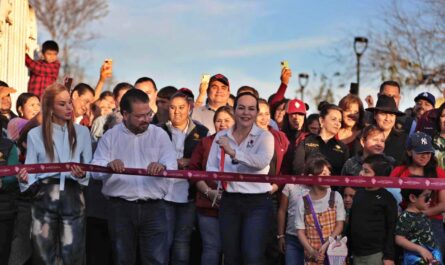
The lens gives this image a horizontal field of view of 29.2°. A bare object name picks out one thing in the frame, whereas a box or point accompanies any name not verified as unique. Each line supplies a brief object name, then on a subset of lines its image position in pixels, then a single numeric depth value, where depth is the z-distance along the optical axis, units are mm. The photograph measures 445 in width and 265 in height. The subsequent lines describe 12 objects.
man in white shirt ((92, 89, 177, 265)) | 8453
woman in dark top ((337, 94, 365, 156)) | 11211
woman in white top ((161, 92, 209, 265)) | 9406
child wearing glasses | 8305
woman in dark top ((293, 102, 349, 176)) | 10164
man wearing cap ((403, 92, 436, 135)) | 11750
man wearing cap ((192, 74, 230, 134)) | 11047
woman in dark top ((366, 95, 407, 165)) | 10312
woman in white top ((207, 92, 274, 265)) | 8523
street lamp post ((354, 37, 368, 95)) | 26831
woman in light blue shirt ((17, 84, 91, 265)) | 8430
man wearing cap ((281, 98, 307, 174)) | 11422
